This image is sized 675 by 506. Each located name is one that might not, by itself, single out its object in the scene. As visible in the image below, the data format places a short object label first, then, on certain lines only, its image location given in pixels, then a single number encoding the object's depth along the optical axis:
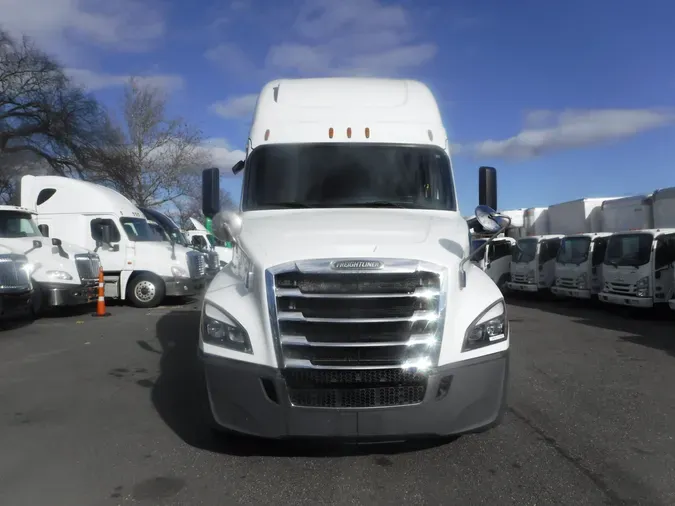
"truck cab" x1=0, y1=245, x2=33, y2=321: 10.52
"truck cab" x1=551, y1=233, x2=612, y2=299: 16.38
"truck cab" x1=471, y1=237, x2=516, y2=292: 21.12
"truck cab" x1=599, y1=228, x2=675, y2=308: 13.55
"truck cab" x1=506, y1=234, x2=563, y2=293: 18.83
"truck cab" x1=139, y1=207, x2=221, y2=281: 17.91
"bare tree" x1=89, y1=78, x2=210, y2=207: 38.81
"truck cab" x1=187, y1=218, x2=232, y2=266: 26.28
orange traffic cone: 14.14
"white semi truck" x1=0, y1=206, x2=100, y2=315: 12.88
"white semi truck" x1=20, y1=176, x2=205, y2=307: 16.11
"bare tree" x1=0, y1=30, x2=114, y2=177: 27.73
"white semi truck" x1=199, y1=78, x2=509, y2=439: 4.16
